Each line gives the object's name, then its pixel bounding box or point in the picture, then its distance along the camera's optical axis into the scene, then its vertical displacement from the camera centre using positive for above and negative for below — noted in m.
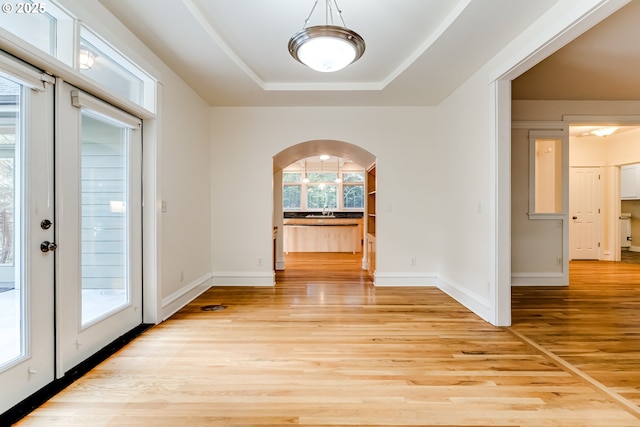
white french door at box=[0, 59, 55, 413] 1.77 -0.14
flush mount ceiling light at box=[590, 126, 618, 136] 5.96 +1.65
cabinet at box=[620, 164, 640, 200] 7.04 +0.77
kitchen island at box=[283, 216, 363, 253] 8.62 -0.66
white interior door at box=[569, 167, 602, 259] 6.99 +0.01
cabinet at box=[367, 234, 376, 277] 5.30 -0.72
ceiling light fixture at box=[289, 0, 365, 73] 2.12 +1.22
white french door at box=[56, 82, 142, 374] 2.12 -0.09
